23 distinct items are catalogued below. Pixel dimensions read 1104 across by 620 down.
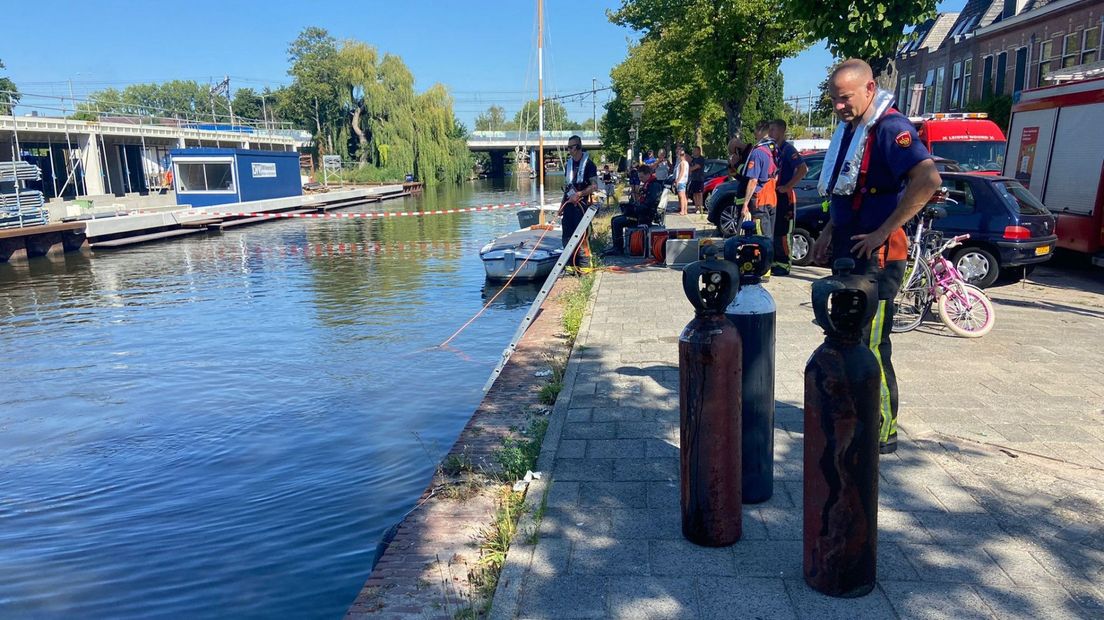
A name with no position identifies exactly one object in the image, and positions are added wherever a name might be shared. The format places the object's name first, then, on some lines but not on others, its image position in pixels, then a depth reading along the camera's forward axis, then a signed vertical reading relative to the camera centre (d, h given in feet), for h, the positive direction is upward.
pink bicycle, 23.67 -4.55
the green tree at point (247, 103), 390.21 +23.81
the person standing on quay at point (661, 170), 82.72 -2.39
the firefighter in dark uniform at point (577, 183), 37.48 -1.68
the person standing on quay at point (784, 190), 31.48 -1.80
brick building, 81.71 +11.94
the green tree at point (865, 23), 28.96 +4.60
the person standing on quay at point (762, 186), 32.04 -1.60
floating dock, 71.36 -8.24
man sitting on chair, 47.26 -3.94
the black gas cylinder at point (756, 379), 12.33 -3.66
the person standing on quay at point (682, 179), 67.46 -2.75
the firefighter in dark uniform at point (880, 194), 13.16 -0.83
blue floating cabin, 111.86 -3.66
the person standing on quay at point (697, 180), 70.17 -3.02
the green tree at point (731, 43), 69.87 +9.57
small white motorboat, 47.11 -6.52
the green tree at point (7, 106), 102.34 +6.46
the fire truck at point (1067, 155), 35.14 -0.52
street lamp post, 92.43 +4.65
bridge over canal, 294.25 +2.61
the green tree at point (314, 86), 225.56 +21.16
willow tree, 187.11 +9.02
